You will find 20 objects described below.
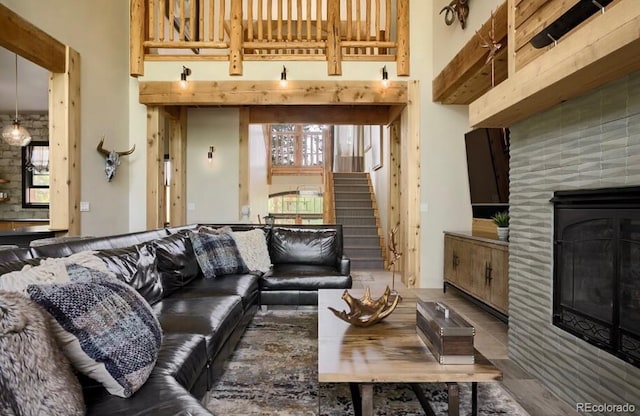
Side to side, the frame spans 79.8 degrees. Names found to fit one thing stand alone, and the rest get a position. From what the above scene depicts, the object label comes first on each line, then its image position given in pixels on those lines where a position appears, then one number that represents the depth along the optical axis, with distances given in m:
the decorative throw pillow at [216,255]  3.36
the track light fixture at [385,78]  4.96
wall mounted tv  4.18
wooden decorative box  1.55
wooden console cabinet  3.42
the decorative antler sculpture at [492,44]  3.16
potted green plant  3.62
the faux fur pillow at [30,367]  0.92
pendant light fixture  4.84
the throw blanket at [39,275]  1.36
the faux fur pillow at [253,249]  3.84
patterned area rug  1.97
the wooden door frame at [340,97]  5.01
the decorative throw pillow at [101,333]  1.22
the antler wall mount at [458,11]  3.96
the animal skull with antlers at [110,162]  4.73
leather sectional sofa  1.30
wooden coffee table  1.46
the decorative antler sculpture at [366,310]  1.97
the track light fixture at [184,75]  4.98
